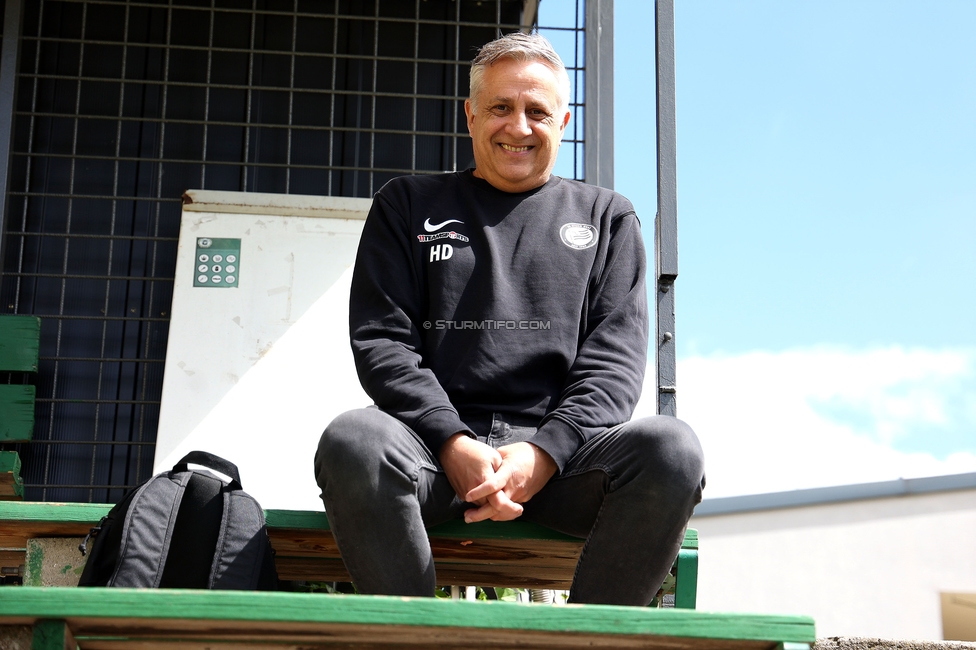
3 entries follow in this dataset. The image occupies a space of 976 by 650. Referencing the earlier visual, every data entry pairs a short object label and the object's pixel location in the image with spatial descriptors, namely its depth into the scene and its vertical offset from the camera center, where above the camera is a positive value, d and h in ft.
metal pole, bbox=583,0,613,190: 13.16 +4.10
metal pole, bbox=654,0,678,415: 8.71 +1.82
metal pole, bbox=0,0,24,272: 13.14 +4.37
